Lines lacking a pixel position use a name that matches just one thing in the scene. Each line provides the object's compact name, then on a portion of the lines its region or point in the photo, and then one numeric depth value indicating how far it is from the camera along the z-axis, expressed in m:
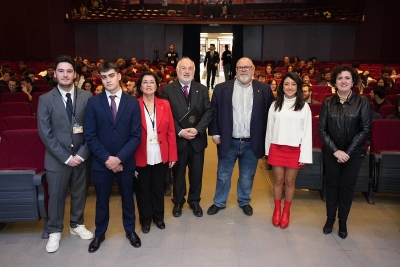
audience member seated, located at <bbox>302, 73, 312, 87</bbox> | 6.55
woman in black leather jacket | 2.91
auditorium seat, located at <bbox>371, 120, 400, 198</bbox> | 3.70
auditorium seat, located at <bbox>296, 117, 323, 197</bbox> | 3.84
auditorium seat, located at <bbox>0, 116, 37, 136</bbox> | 3.92
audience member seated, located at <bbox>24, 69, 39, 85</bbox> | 7.09
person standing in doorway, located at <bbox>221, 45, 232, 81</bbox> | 13.66
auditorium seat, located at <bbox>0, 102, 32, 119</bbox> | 4.86
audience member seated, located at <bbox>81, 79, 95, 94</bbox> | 5.91
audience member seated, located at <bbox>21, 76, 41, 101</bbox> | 6.29
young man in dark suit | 2.70
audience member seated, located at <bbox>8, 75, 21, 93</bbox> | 6.19
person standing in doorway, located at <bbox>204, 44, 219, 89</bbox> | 12.48
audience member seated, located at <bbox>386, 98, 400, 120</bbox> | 4.27
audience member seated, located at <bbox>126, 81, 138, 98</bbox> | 4.65
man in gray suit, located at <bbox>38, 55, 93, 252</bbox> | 2.74
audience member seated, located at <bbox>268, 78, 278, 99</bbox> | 6.04
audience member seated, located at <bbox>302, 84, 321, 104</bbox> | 5.08
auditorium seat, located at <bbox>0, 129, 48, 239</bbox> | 2.98
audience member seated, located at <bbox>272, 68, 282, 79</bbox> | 8.16
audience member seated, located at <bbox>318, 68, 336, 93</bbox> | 7.55
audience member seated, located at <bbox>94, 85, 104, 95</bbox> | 5.61
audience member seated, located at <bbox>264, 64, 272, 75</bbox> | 10.15
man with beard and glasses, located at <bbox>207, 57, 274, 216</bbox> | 3.32
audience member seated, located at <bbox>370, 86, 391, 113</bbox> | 5.29
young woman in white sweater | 3.06
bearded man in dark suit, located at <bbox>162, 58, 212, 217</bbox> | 3.30
